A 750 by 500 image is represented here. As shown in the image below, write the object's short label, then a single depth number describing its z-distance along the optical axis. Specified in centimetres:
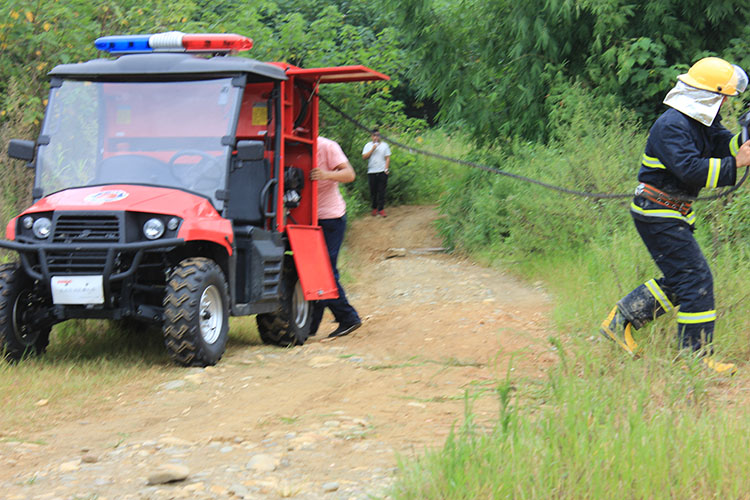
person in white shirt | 1903
